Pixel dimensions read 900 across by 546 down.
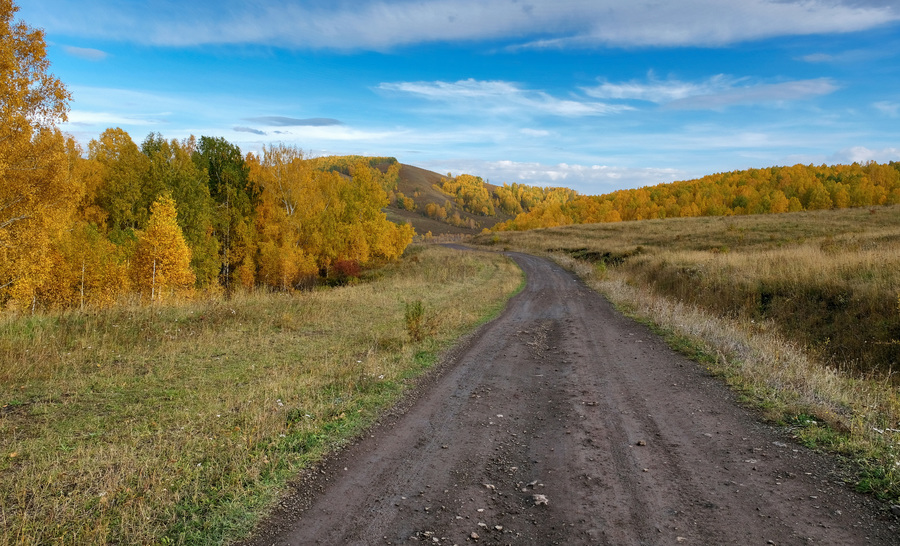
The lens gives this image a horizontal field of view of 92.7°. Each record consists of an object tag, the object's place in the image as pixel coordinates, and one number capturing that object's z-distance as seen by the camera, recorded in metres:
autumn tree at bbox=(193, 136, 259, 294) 35.53
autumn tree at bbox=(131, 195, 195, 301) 26.00
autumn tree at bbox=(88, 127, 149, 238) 33.66
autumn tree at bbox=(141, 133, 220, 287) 31.36
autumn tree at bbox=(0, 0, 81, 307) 13.55
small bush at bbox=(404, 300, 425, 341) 13.27
